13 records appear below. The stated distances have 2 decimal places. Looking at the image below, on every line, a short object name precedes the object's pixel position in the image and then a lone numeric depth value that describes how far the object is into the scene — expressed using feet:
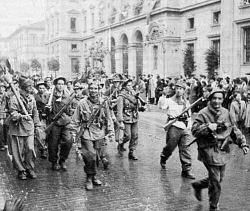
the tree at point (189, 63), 98.68
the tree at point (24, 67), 203.56
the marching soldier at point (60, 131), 27.71
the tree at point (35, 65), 185.47
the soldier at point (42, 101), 30.99
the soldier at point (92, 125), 23.20
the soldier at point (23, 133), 24.86
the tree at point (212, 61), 87.97
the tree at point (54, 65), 184.55
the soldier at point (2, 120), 31.79
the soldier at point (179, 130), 25.71
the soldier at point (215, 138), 18.45
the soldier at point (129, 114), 30.73
